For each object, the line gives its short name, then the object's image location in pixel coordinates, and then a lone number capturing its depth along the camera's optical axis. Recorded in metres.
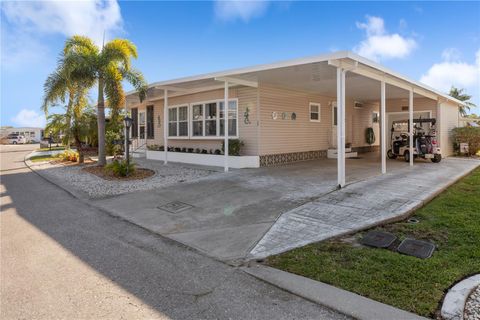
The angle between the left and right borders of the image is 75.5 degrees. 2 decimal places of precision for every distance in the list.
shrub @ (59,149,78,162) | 15.75
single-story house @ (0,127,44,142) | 55.69
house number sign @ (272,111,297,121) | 11.83
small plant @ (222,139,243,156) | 11.30
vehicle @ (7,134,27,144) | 45.09
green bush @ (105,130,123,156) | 16.98
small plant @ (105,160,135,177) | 10.12
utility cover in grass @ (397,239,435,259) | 3.82
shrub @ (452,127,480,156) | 14.88
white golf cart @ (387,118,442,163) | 12.17
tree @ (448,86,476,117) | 30.73
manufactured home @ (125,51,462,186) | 8.99
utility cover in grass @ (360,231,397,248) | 4.17
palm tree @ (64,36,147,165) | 11.12
